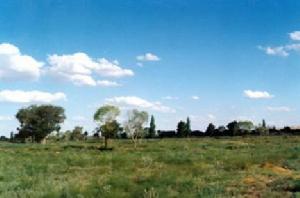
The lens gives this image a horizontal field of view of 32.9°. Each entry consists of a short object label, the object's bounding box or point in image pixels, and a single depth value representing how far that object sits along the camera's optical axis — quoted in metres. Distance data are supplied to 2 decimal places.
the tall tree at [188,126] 142.38
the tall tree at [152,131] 143.49
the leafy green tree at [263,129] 138.12
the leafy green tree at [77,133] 150.38
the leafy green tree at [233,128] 142.10
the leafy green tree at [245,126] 148.38
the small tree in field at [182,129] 143.00
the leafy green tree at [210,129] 144.50
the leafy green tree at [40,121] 121.86
